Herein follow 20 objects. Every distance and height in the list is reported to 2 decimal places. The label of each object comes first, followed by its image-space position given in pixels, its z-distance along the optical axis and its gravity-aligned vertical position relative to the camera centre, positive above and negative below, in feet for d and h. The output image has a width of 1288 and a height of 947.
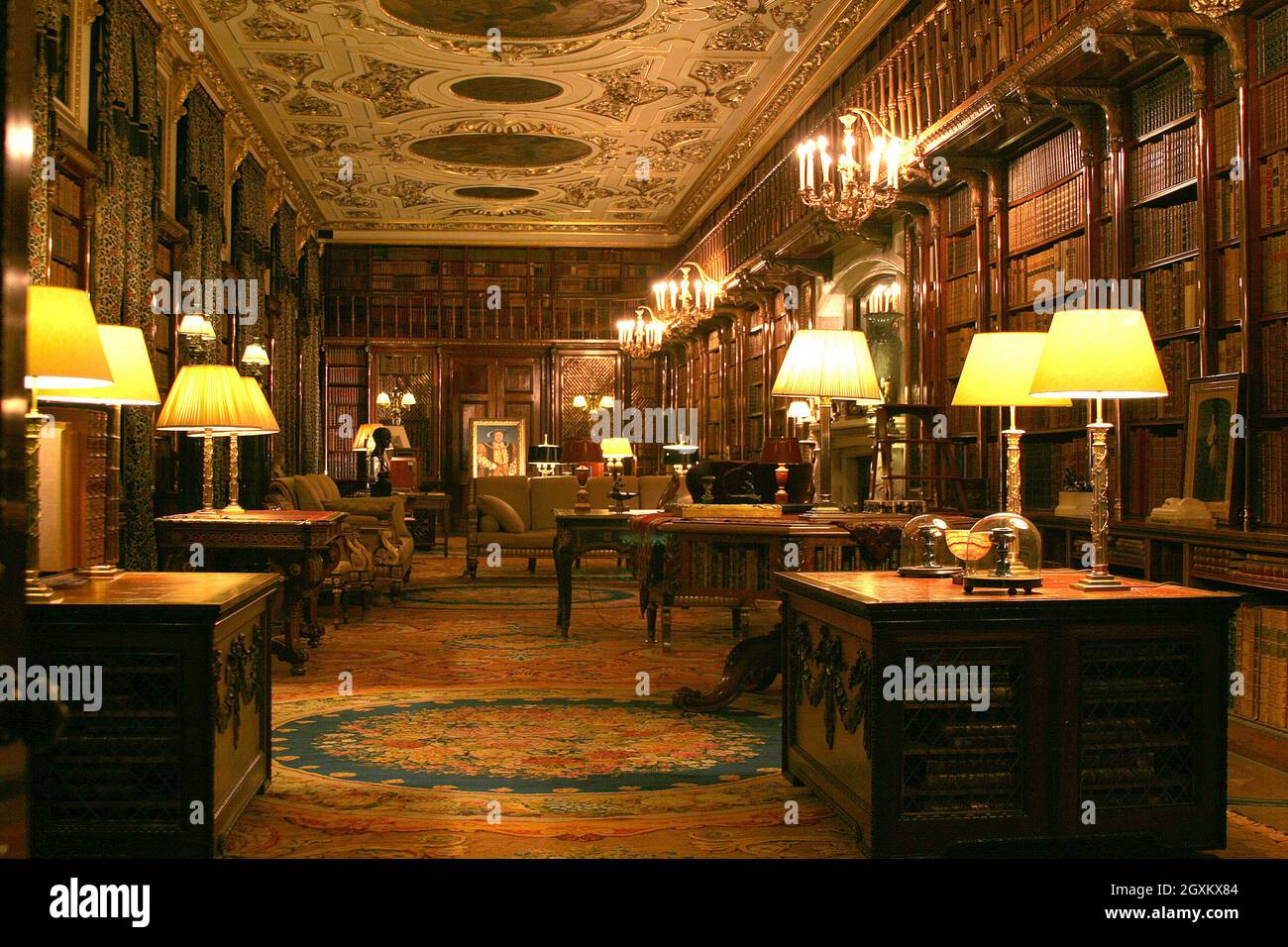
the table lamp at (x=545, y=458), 45.98 +0.11
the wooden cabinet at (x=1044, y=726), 9.51 -2.32
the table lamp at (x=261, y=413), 19.01 +0.82
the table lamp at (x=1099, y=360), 10.28 +0.94
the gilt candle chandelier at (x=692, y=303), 45.55 +6.66
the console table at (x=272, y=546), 19.71 -1.55
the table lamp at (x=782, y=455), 21.39 +0.11
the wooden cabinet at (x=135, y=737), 9.41 -2.37
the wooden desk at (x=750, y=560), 16.34 -1.73
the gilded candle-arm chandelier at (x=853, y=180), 22.79 +5.84
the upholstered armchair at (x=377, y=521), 31.30 -1.79
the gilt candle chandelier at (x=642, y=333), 51.11 +5.96
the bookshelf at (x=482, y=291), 60.44 +9.28
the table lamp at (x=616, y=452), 27.55 +0.22
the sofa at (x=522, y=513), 35.63 -1.77
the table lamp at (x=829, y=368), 16.46 +1.36
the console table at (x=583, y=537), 24.91 -1.74
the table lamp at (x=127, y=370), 11.48 +0.94
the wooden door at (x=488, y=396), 60.75 +3.51
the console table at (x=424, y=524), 51.03 -2.98
